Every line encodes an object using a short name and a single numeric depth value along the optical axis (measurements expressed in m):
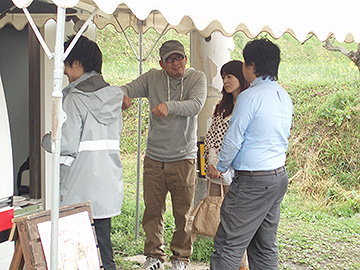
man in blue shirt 3.11
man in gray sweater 4.18
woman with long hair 3.83
